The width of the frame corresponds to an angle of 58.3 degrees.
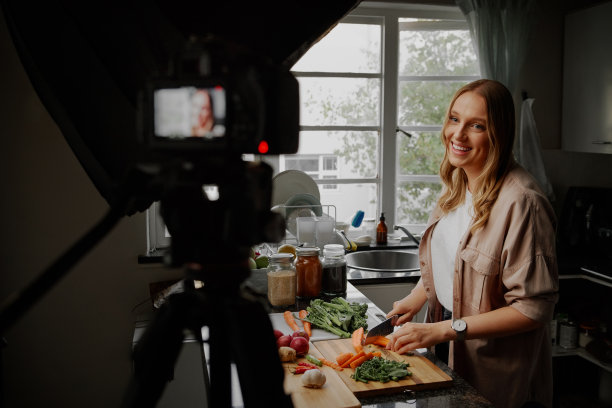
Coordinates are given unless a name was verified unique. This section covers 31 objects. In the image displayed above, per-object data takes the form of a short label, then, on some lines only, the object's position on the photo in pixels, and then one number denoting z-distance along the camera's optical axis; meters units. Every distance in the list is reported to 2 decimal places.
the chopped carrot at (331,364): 1.33
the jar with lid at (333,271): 1.98
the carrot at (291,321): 1.62
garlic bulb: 1.20
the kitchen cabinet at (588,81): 2.91
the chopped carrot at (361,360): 1.33
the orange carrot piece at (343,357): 1.34
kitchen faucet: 2.94
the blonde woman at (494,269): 1.43
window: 3.04
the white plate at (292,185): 2.86
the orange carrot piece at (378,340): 1.45
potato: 1.35
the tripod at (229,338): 0.44
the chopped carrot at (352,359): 1.34
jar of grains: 1.85
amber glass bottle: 3.03
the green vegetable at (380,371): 1.26
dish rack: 2.62
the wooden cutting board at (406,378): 1.22
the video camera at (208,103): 0.39
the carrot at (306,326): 1.58
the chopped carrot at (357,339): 1.43
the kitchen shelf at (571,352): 2.87
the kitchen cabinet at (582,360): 2.93
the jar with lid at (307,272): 1.93
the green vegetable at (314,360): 1.34
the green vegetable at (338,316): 1.60
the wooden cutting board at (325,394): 1.14
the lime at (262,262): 2.17
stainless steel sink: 2.94
